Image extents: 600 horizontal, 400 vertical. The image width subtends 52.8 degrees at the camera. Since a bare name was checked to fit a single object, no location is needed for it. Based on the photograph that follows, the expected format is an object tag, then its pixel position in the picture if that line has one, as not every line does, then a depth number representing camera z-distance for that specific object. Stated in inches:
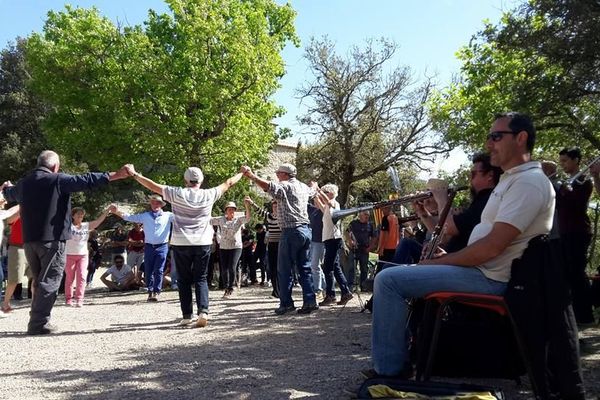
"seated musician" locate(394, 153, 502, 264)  182.4
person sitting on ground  595.8
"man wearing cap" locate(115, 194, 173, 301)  451.2
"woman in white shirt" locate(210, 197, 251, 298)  482.6
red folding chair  137.3
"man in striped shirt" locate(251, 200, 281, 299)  454.6
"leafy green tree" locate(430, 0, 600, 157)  324.5
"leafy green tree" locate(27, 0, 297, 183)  826.8
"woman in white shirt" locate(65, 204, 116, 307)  429.4
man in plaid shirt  343.6
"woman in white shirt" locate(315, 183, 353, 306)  379.2
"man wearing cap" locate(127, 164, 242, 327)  311.3
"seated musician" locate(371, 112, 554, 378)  141.4
